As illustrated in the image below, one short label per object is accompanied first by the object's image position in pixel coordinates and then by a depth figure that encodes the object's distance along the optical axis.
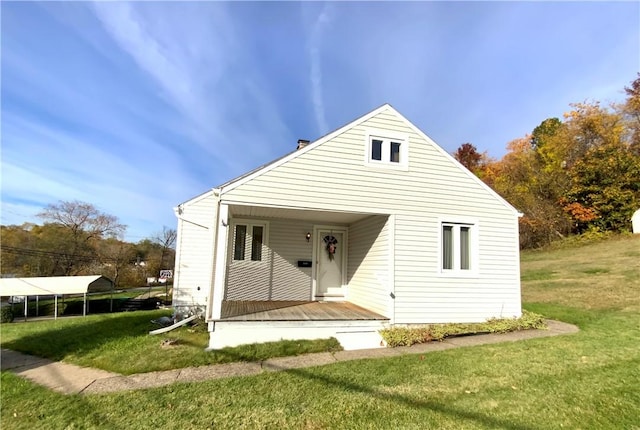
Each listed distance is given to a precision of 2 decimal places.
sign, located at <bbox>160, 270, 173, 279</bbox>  17.02
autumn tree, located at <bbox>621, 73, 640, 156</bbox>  24.62
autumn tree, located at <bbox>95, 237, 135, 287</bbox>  36.94
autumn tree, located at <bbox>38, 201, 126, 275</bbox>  35.16
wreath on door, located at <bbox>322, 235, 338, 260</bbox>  11.01
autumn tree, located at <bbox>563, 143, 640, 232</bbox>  22.33
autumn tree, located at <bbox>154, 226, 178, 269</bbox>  40.34
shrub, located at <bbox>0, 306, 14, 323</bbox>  17.19
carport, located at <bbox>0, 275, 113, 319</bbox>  17.92
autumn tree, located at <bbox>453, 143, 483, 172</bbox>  37.17
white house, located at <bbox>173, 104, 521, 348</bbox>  7.68
